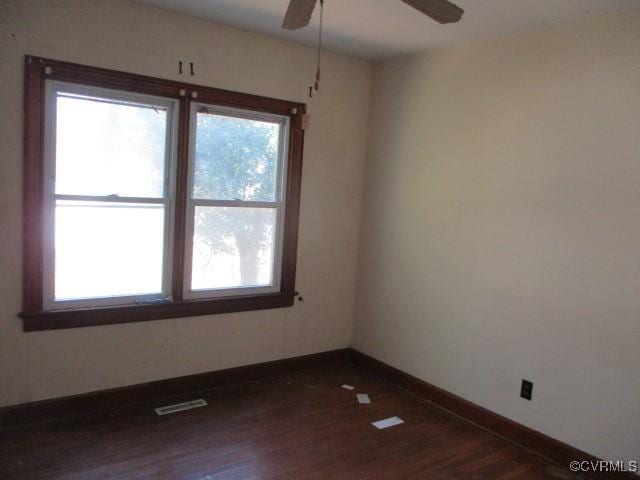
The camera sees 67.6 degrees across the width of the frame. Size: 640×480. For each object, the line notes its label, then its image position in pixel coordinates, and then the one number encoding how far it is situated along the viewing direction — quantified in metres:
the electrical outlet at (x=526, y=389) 2.90
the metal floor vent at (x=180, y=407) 3.10
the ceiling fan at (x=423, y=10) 1.85
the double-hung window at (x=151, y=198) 2.78
